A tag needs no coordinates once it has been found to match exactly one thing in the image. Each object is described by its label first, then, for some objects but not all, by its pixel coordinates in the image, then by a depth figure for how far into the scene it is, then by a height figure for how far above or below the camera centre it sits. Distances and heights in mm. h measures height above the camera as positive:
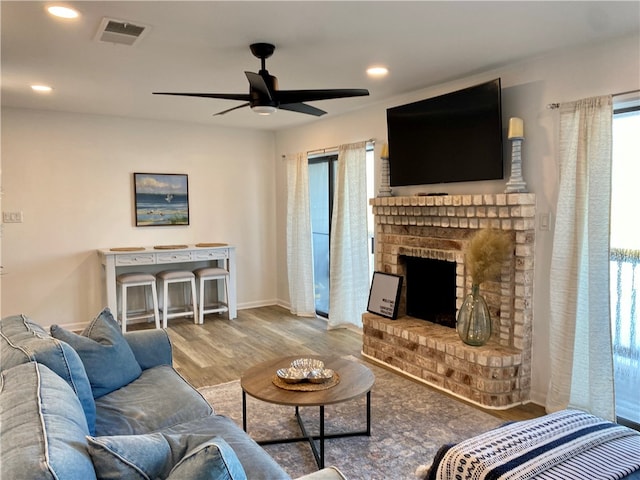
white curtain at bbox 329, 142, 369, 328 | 4930 -325
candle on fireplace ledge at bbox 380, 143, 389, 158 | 4398 +599
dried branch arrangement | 3291 -302
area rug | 2555 -1395
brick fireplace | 3244 -820
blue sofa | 1100 -638
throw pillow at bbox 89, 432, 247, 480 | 1092 -631
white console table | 5087 -529
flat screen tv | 3412 +617
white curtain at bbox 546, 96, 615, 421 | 2857 -374
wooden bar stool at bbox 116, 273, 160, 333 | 5109 -899
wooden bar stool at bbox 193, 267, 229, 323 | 5609 -883
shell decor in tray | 2549 -920
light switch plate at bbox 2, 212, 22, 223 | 4891 +8
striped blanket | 1423 -808
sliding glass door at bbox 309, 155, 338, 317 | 5840 -111
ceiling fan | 2801 +750
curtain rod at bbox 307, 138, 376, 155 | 5340 +772
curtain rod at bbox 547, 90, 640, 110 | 3120 +725
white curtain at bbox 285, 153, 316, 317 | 5898 -310
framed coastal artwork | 5621 +213
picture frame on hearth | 4242 -787
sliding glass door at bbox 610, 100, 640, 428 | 2893 -308
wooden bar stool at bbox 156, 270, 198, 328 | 5395 -850
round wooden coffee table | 2365 -960
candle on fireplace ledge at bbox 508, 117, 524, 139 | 3260 +596
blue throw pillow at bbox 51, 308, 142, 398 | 2342 -734
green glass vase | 3395 -814
